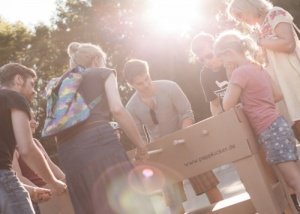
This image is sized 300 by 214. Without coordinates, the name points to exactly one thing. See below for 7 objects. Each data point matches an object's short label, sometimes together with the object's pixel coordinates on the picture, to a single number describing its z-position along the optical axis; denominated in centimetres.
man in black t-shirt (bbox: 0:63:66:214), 296
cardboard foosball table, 351
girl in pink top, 366
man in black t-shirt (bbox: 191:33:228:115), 513
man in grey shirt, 479
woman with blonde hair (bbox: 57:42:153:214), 325
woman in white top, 403
